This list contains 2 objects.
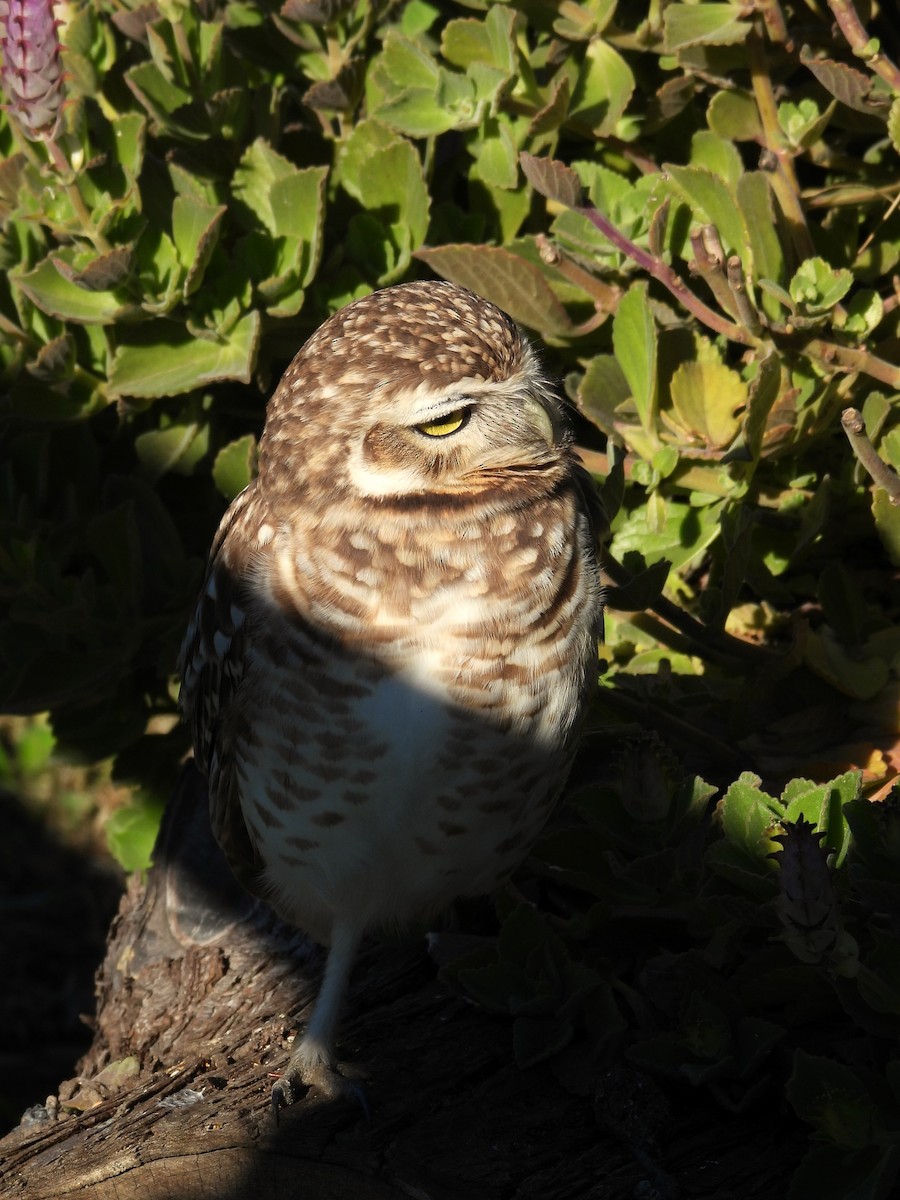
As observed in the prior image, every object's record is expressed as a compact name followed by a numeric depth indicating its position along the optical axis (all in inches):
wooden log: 184.1
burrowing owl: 193.8
